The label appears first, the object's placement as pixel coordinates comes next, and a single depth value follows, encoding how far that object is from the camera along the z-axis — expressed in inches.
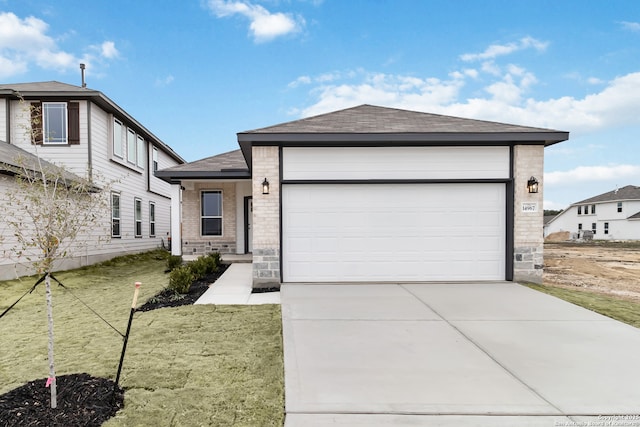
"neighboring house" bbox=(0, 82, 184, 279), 472.1
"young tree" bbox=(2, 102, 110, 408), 112.0
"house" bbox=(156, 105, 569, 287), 308.2
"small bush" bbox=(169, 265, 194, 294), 292.4
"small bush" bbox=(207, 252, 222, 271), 427.9
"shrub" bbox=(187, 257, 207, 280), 354.0
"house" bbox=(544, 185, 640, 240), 1444.4
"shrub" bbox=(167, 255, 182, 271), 422.6
